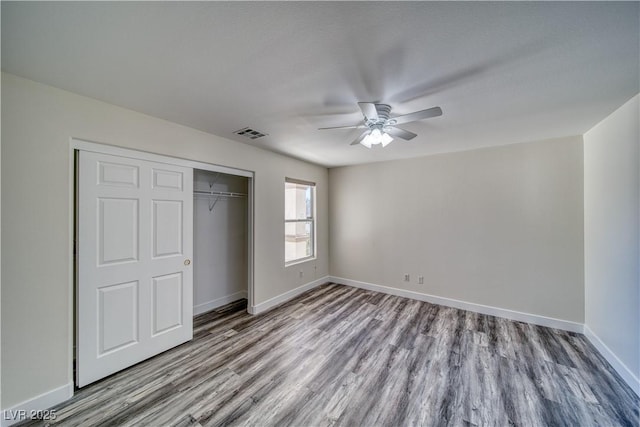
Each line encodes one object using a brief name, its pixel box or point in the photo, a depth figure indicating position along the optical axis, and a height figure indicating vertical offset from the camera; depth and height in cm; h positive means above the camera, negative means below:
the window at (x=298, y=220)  445 -12
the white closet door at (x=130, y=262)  208 -48
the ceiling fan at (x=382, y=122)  186 +84
